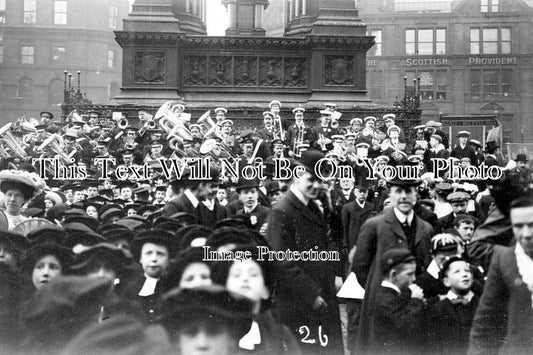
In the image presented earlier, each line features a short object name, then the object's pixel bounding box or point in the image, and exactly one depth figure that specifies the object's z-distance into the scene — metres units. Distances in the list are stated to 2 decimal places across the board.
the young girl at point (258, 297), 6.17
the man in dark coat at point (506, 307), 5.90
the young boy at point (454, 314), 6.58
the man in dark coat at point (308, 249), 6.73
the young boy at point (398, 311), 6.49
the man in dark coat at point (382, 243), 6.73
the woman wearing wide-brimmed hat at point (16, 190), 7.89
